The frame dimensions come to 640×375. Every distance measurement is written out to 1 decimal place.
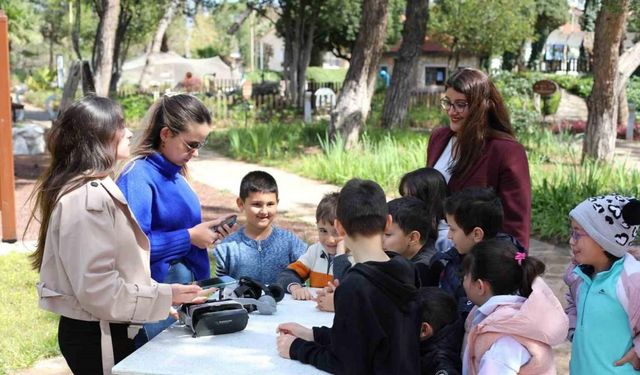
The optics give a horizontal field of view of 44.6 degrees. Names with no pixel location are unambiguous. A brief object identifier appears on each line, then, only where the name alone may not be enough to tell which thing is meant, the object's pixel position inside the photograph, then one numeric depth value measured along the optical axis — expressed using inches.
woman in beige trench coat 105.7
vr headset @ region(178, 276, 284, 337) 117.0
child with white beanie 116.3
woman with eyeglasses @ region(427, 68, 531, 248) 147.5
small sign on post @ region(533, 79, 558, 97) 753.6
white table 103.9
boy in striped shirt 153.0
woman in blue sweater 126.1
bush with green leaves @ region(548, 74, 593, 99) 1304.4
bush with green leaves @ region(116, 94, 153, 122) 876.6
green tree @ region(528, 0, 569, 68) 1556.3
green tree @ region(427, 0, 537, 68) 1266.0
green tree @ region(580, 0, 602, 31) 1272.1
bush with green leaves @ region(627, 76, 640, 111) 1114.1
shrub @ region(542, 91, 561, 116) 993.4
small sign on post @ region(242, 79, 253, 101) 1040.7
